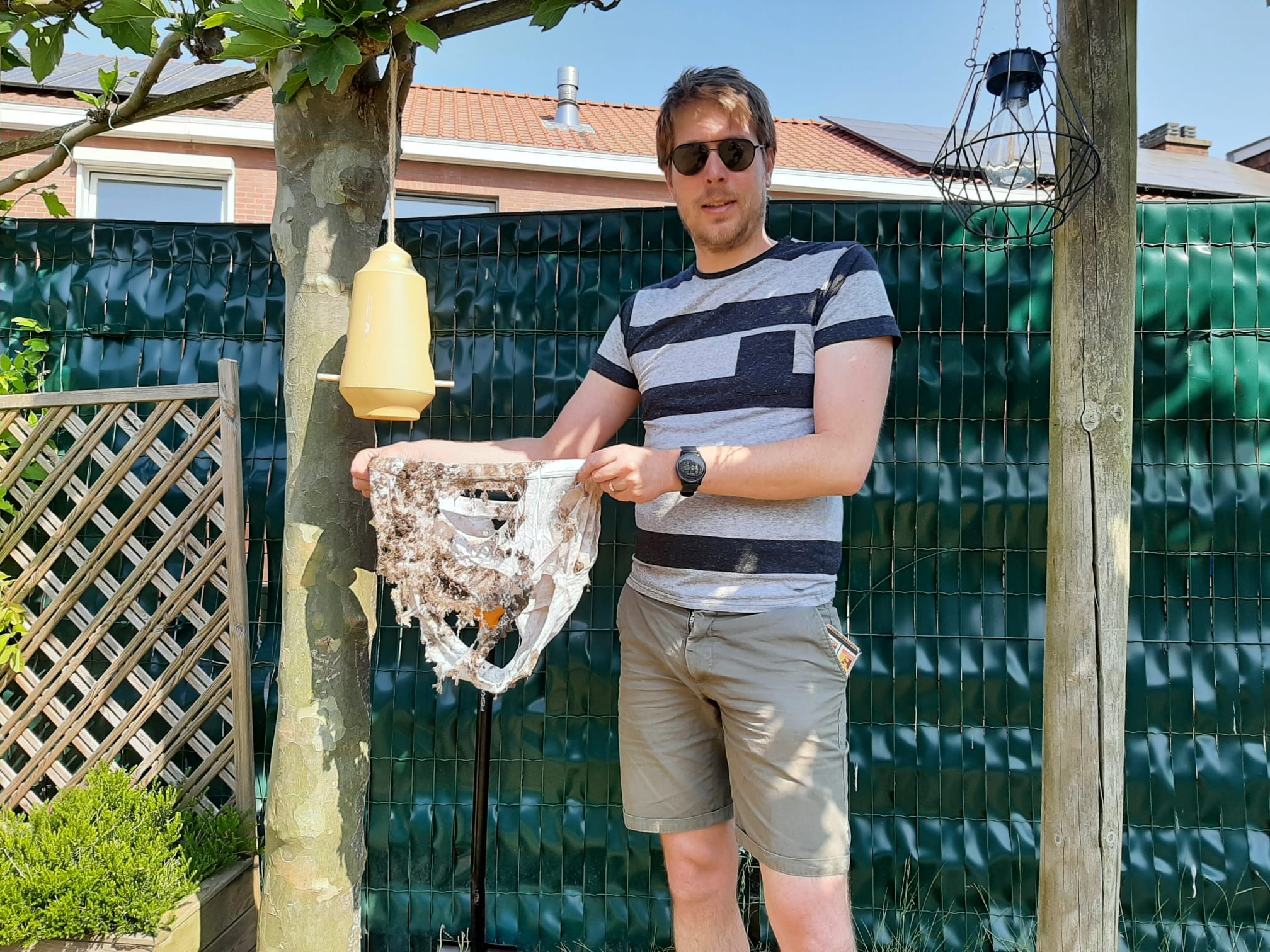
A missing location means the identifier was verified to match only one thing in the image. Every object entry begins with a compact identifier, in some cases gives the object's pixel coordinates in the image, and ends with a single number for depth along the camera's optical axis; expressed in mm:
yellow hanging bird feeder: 1463
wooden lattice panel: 2318
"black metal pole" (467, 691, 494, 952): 1744
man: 1461
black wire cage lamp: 1526
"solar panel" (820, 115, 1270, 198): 8656
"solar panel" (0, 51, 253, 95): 7555
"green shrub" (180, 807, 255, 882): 2096
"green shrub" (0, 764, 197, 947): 1873
